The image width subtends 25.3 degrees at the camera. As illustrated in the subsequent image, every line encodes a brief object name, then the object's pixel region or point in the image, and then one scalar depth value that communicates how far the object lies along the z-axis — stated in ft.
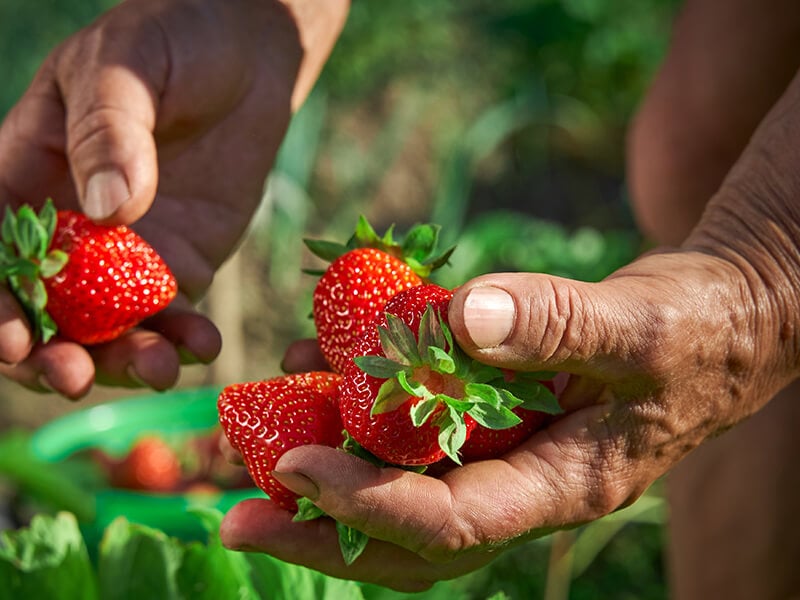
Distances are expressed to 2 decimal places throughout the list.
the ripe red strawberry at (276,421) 1.61
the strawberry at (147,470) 2.92
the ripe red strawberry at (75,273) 1.87
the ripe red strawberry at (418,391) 1.50
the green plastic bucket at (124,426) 2.68
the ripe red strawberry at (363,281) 1.69
